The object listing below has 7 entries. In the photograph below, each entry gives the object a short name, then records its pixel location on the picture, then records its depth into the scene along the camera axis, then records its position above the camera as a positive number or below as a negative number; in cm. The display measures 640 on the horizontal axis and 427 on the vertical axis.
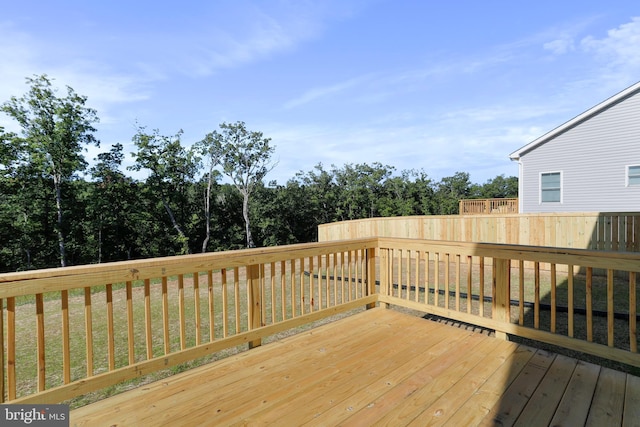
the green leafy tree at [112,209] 1608 +6
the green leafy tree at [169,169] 1728 +232
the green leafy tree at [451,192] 2609 +106
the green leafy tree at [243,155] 1962 +337
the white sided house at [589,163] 946 +125
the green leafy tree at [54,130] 1350 +373
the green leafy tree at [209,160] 1923 +304
